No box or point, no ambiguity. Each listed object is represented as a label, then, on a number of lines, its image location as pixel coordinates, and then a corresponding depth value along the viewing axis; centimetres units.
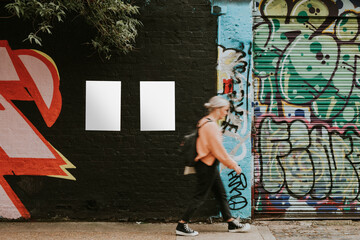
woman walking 452
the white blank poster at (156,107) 546
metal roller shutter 558
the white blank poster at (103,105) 545
